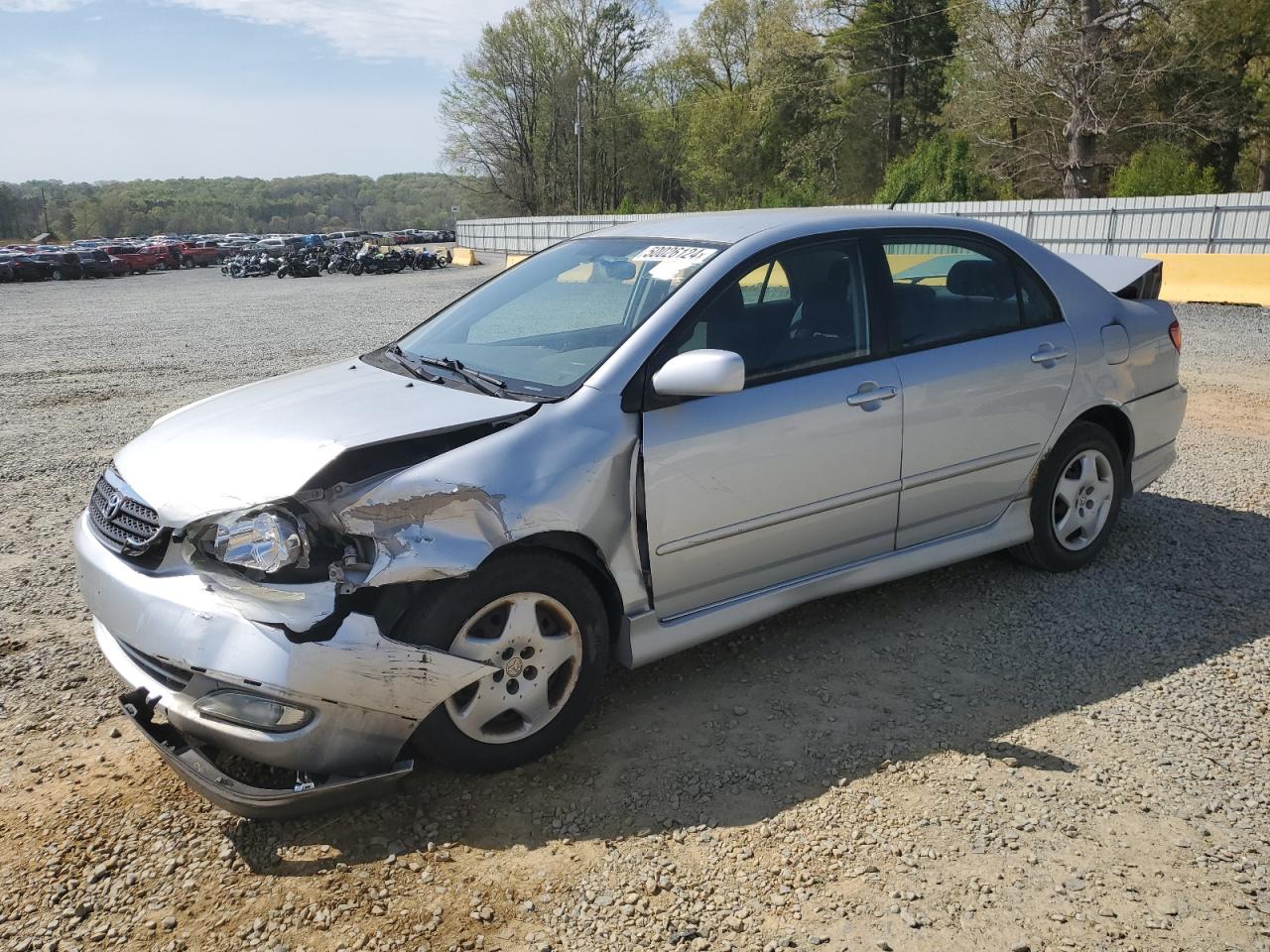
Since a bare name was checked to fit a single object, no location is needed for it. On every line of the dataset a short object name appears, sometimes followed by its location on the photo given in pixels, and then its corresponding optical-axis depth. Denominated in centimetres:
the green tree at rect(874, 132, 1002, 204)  2981
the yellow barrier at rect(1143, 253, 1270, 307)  1509
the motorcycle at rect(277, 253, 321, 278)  3725
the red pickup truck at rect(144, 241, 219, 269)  5047
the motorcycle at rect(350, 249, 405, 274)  3778
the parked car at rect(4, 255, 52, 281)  3850
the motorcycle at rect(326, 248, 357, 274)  3819
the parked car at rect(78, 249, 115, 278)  4219
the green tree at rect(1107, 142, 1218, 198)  2467
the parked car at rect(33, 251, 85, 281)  4059
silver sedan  270
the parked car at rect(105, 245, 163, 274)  4631
